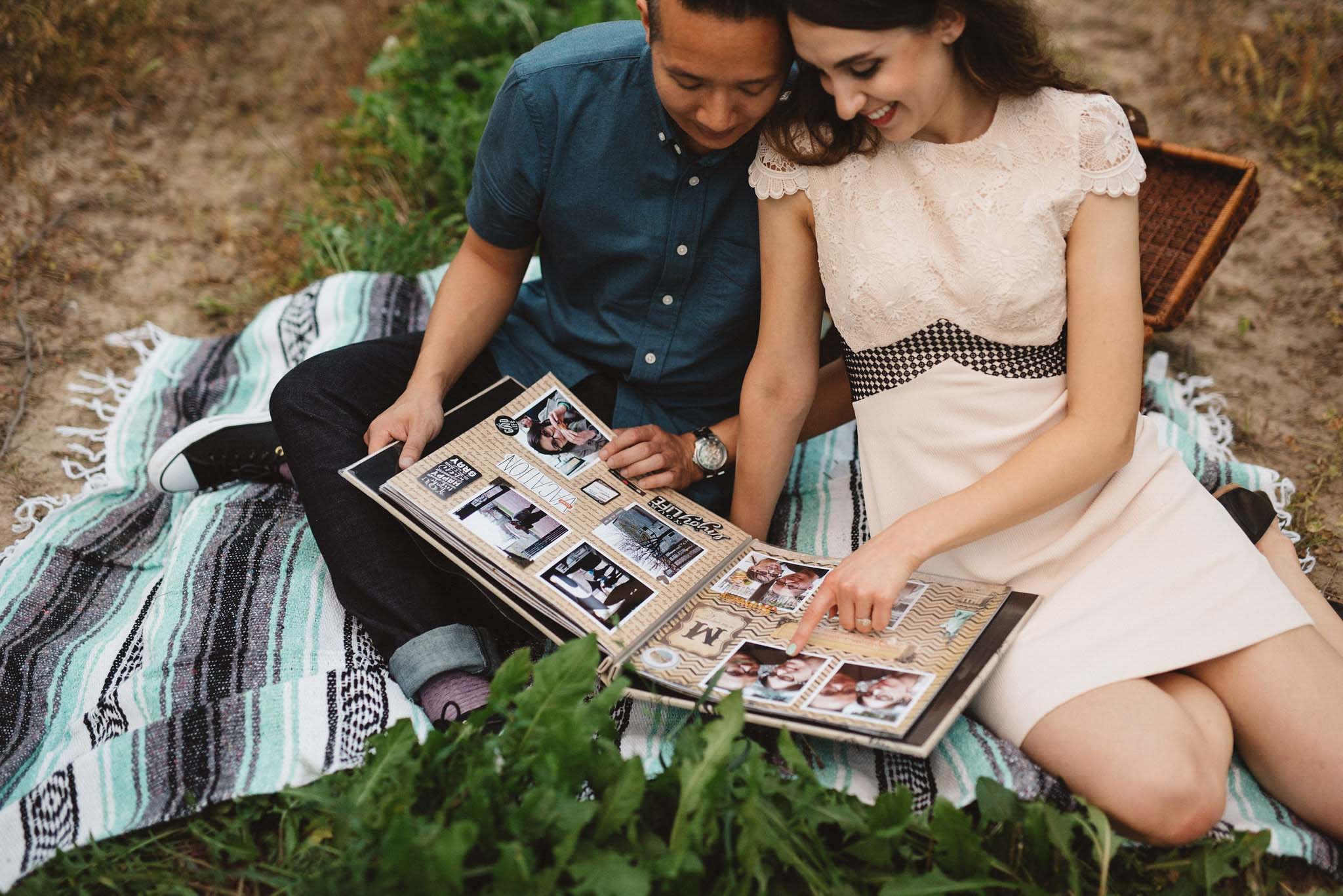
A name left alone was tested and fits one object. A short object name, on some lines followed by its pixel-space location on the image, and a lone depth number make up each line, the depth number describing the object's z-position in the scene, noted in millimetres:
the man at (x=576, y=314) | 2205
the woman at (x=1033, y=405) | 1854
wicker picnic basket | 2875
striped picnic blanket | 2016
